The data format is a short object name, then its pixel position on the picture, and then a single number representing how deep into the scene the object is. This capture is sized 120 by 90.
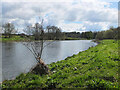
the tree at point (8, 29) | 66.94
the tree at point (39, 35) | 7.79
